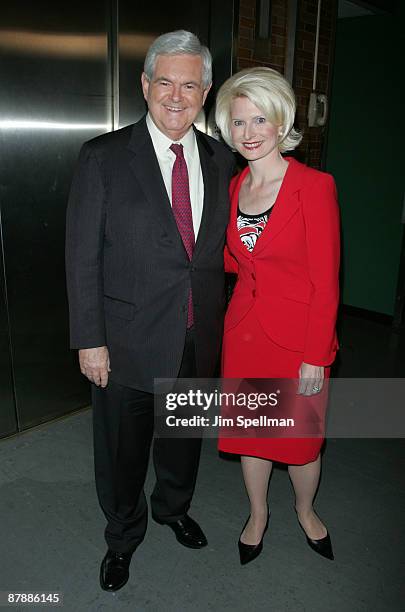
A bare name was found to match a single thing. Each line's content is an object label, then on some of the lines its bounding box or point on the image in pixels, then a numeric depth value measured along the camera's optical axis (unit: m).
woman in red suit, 1.90
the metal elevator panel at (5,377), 2.93
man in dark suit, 1.85
